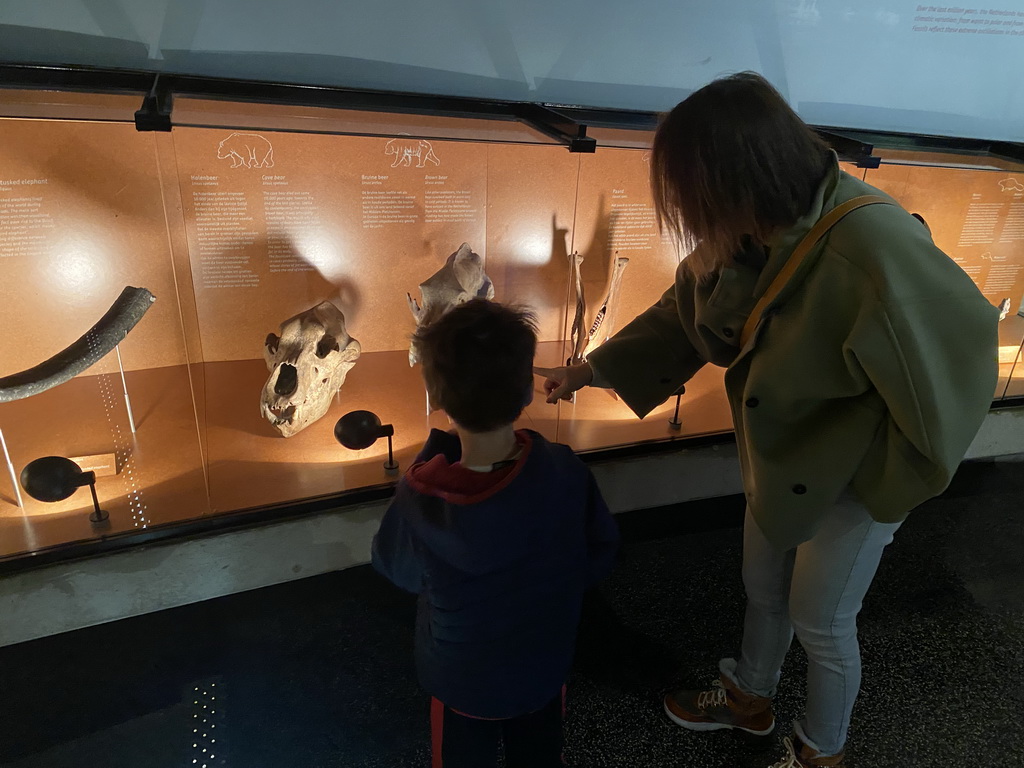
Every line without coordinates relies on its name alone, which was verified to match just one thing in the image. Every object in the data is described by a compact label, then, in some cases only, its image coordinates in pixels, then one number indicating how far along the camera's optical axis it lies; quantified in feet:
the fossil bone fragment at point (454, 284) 7.95
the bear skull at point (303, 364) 7.82
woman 4.07
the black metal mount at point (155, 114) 5.66
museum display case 6.51
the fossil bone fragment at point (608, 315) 8.67
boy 4.00
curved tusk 6.52
